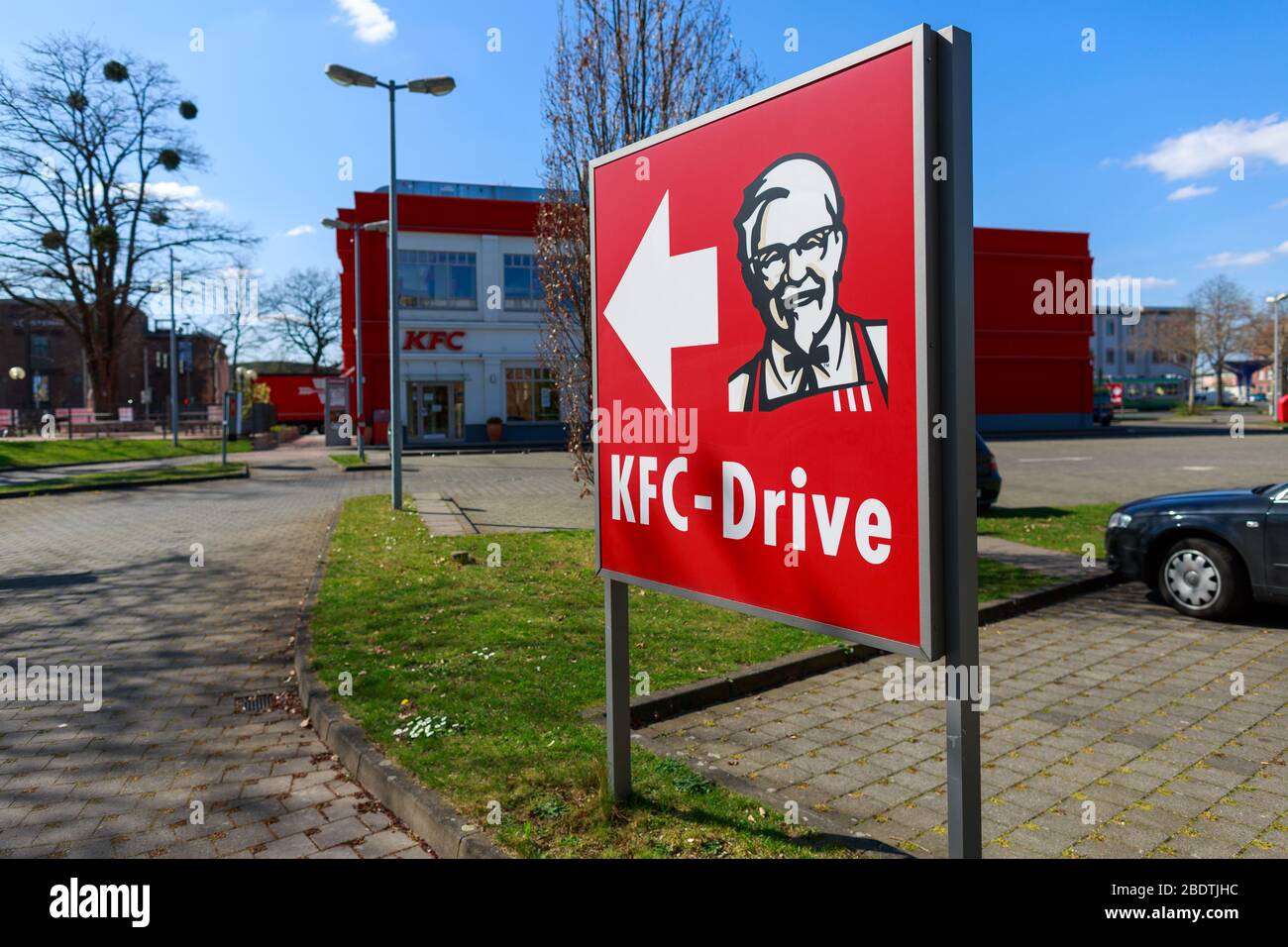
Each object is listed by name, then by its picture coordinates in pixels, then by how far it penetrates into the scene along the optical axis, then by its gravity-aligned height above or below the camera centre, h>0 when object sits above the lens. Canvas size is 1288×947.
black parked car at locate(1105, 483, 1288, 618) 7.04 -0.96
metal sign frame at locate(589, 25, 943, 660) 2.52 +0.28
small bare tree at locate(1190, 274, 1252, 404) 67.56 +8.46
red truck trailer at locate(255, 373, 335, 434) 57.59 +2.90
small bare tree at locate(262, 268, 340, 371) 71.25 +9.55
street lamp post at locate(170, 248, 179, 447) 36.28 +1.32
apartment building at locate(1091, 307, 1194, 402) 87.81 +8.41
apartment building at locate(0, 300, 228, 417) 77.88 +7.01
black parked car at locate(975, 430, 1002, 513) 14.27 -0.73
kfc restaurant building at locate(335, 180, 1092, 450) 38.62 +5.28
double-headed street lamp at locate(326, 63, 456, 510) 15.92 +4.16
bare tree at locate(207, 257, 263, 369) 63.56 +8.33
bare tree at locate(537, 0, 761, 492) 9.88 +3.65
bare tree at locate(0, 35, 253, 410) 34.69 +9.01
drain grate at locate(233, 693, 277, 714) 5.66 -1.69
